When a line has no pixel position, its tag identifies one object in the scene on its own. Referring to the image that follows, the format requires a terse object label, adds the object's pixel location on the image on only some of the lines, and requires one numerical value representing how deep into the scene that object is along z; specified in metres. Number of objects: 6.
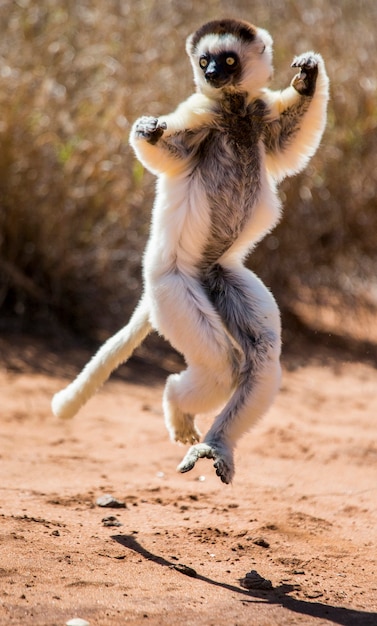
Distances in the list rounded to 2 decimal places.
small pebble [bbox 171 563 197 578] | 7.96
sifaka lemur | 8.27
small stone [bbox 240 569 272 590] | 7.77
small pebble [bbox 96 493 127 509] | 9.94
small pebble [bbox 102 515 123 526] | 9.27
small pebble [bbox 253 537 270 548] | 8.91
